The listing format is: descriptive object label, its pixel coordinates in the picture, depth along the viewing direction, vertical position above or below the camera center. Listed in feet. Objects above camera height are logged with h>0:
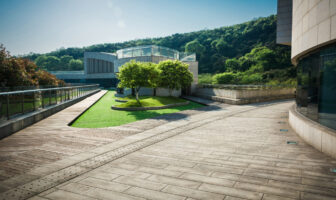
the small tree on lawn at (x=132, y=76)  58.70 +2.27
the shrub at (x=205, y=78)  209.93 +7.26
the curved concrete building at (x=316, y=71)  19.54 +1.60
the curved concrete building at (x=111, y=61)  97.25 +13.17
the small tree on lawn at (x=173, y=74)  77.56 +3.76
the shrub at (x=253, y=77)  191.60 +7.68
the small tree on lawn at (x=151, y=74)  61.02 +3.14
